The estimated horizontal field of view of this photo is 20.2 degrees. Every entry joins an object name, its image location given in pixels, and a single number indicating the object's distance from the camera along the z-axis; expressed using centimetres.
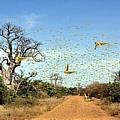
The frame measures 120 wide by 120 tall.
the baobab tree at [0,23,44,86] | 5181
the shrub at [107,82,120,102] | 3803
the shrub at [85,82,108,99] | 4255
